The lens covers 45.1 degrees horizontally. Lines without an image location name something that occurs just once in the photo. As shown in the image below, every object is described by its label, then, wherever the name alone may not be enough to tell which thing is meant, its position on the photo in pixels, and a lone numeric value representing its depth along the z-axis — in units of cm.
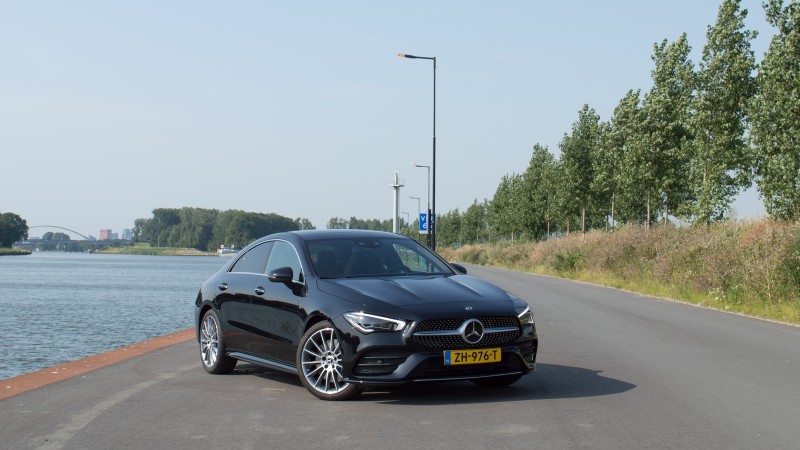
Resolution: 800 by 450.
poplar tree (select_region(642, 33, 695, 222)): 4122
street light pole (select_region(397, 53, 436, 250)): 4113
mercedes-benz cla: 776
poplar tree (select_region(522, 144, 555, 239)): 6894
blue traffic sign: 5731
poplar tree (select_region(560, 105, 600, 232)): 5784
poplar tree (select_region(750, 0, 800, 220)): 2619
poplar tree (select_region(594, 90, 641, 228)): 4309
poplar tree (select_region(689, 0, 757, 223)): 3422
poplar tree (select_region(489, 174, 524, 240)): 7562
